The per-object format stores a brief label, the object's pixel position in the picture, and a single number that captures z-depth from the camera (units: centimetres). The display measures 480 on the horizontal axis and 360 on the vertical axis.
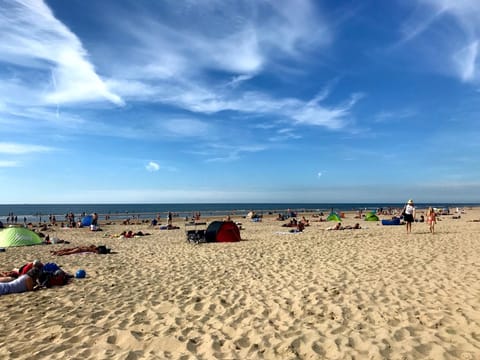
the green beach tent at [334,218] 3778
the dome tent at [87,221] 3484
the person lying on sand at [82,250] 1386
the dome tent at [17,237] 1677
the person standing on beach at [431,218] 1851
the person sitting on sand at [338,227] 2341
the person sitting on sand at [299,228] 2409
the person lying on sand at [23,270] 831
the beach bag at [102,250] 1394
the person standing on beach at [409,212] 1808
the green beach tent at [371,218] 3629
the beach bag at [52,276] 823
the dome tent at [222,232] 1762
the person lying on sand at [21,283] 760
